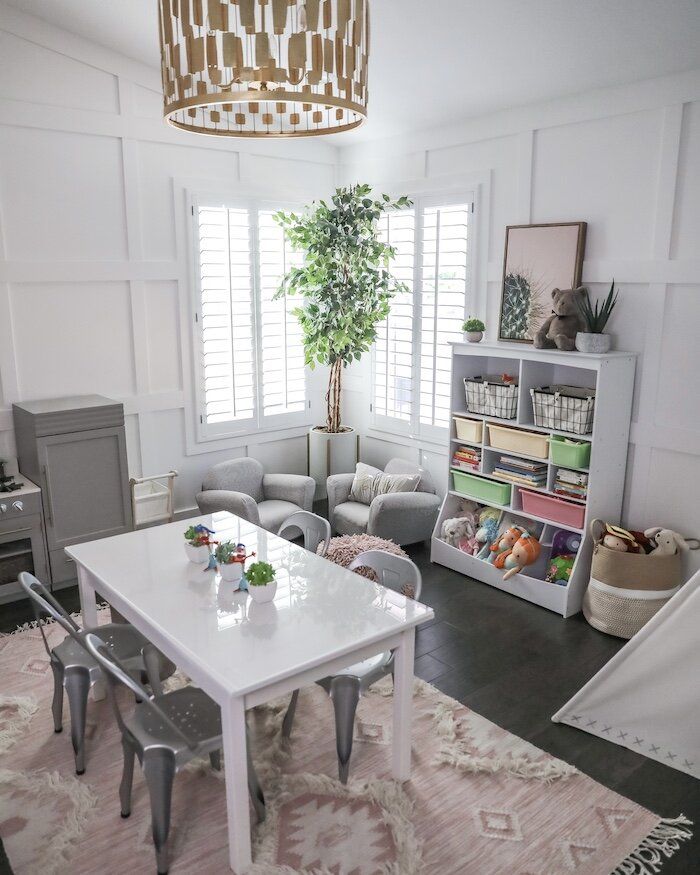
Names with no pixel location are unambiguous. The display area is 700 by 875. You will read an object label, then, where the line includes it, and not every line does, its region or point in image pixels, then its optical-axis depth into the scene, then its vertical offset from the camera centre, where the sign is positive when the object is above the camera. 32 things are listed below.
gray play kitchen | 4.54 -1.27
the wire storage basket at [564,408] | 4.26 -0.77
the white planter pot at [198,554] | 3.24 -1.23
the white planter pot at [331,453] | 6.04 -1.46
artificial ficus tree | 5.51 +0.02
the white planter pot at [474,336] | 5.00 -0.40
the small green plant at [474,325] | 4.97 -0.32
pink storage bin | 4.40 -1.41
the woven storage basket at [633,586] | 4.07 -1.71
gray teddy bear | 4.42 -0.24
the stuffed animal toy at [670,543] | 4.12 -1.48
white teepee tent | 3.14 -1.84
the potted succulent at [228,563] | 3.00 -1.18
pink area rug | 2.59 -2.04
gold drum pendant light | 1.99 +0.62
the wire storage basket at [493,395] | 4.74 -0.77
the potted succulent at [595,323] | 4.24 -0.26
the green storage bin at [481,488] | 4.84 -1.42
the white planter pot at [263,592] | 2.83 -1.22
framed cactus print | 4.56 +0.05
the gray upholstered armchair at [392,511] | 5.13 -1.70
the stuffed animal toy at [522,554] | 4.57 -1.71
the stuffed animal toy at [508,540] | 4.72 -1.69
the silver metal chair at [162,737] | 2.48 -1.62
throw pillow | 5.40 -1.54
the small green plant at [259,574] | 2.81 -1.14
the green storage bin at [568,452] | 4.30 -1.03
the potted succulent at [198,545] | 3.23 -1.19
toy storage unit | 4.29 -1.07
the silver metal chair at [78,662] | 3.03 -1.65
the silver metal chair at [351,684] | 2.88 -1.62
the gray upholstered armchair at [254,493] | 5.24 -1.63
